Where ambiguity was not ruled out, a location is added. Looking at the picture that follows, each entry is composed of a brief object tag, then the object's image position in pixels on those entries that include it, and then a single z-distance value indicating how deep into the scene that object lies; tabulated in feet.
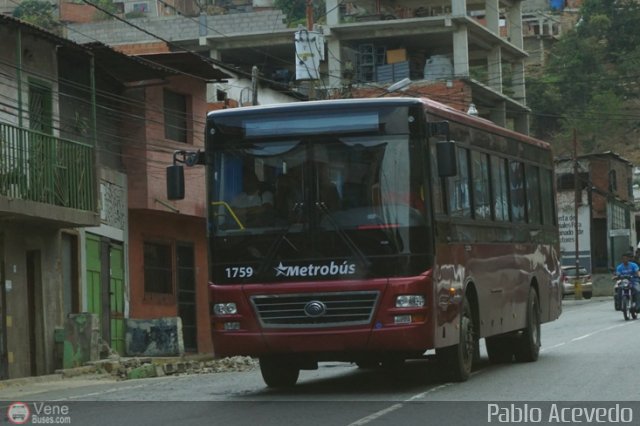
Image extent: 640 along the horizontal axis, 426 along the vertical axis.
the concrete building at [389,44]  205.77
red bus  44.70
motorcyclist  108.27
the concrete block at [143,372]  75.00
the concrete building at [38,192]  75.77
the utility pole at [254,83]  96.12
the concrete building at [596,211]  235.81
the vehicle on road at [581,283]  195.31
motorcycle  107.04
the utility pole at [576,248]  194.18
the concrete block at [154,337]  93.30
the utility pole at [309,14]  126.92
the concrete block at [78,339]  81.87
